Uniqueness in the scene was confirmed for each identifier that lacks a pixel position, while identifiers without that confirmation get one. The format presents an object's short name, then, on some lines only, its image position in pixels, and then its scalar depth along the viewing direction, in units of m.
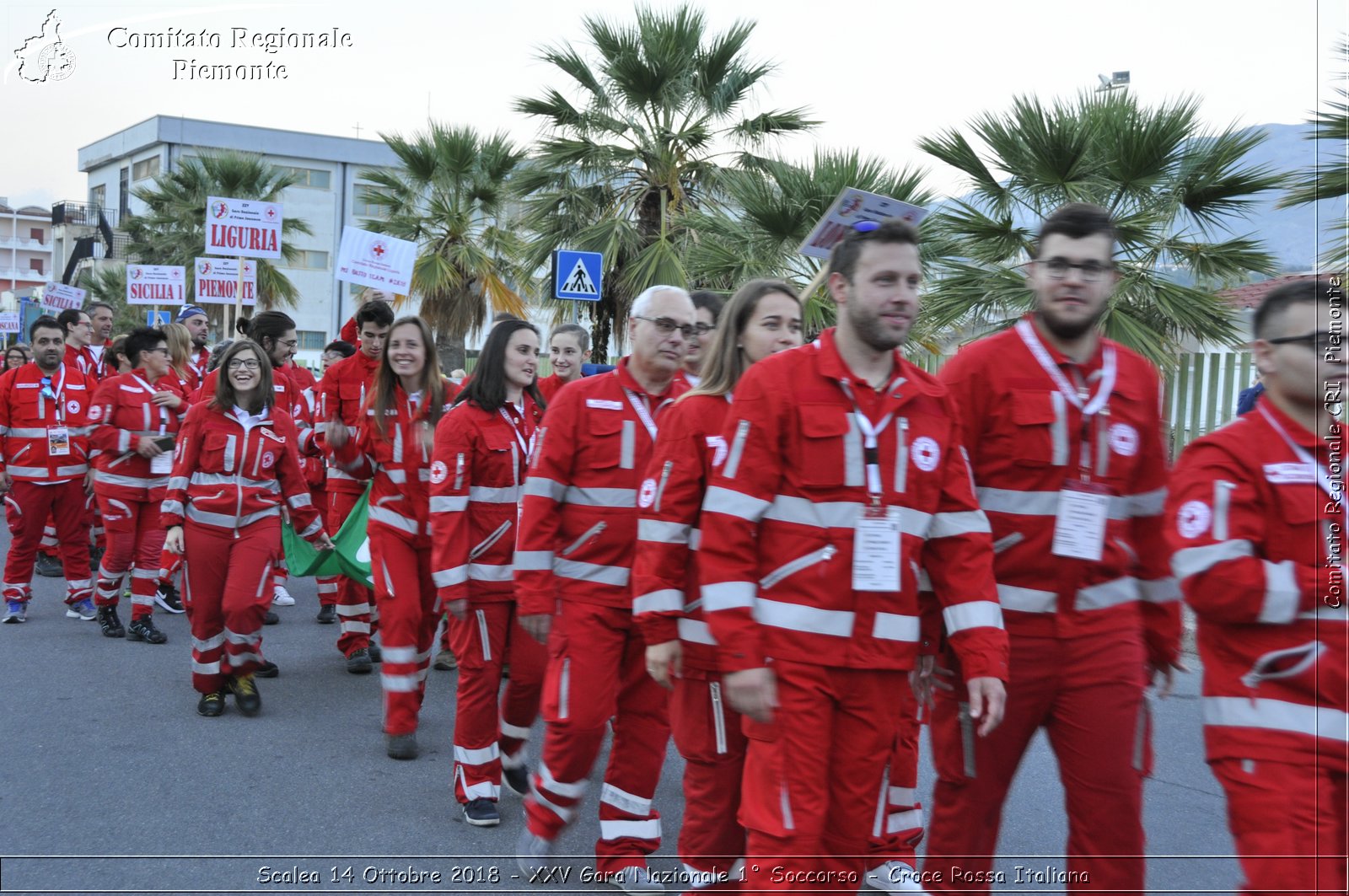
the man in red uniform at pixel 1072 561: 3.58
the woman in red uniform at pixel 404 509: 6.16
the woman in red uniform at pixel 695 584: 3.74
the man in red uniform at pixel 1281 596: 3.02
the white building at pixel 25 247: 107.19
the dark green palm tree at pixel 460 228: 21.36
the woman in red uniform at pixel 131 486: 9.34
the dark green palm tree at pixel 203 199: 33.19
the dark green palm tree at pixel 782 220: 12.20
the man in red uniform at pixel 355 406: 8.27
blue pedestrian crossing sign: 12.53
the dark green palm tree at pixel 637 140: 16.11
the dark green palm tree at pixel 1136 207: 9.56
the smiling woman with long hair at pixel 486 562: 5.40
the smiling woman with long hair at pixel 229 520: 7.11
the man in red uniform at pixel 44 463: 9.92
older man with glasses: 4.61
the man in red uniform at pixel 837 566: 3.24
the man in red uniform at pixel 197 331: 12.47
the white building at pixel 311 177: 55.56
